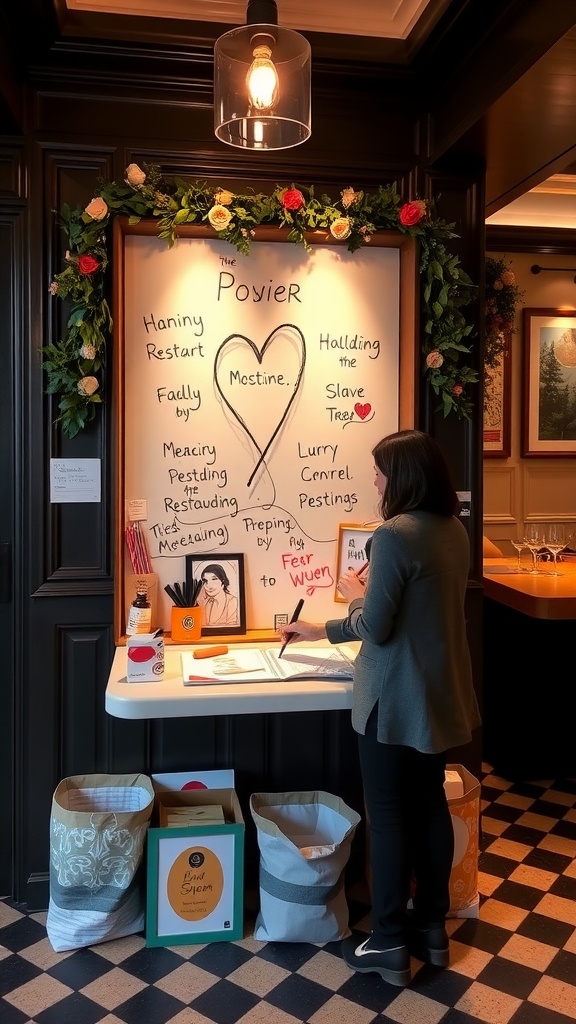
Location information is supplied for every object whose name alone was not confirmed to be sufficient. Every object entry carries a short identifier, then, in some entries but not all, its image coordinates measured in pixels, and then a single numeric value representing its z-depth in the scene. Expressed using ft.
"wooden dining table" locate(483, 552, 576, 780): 12.26
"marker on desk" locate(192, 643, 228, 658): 8.32
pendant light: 6.94
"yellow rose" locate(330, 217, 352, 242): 8.77
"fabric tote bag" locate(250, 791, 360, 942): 7.81
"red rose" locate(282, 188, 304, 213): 8.63
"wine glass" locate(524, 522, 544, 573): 13.50
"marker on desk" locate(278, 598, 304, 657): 8.26
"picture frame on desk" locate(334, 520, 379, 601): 9.36
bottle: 8.54
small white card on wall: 8.75
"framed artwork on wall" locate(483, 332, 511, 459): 17.95
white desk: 7.20
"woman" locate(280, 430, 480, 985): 6.92
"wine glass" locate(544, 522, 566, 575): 13.38
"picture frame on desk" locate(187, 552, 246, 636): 9.18
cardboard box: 7.97
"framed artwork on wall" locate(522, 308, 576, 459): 18.19
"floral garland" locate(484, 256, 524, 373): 12.85
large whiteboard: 9.02
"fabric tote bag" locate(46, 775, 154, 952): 7.80
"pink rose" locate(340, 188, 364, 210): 8.79
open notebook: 7.64
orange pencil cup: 8.93
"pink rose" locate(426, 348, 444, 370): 9.04
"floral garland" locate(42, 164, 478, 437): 8.46
